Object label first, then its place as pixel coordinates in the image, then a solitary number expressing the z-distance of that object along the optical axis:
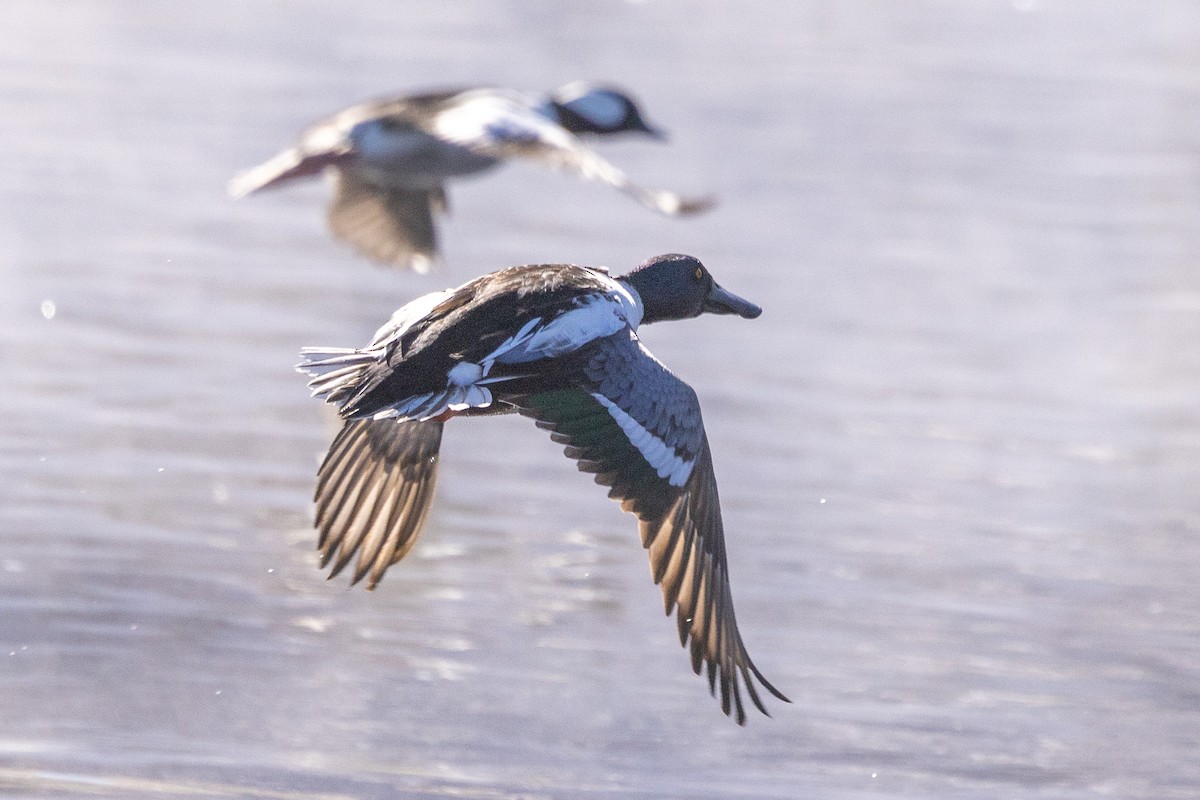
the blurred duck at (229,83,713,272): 16.80
